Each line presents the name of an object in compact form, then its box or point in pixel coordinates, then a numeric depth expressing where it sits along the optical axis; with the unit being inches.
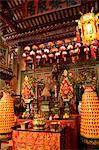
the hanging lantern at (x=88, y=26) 169.5
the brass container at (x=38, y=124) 131.7
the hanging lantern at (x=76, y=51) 245.6
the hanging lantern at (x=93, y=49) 224.2
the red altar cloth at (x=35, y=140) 119.4
